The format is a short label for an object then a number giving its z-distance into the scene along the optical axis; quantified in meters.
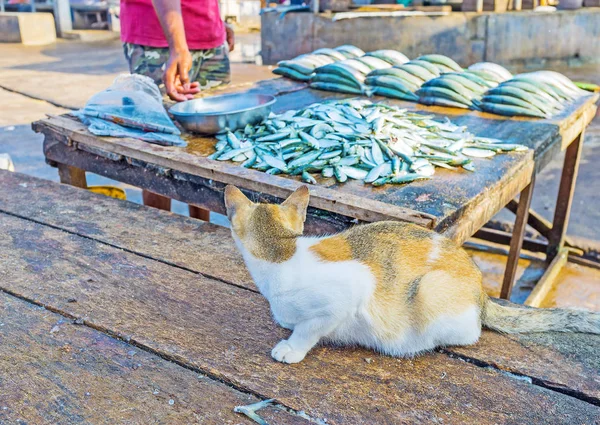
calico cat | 1.78
